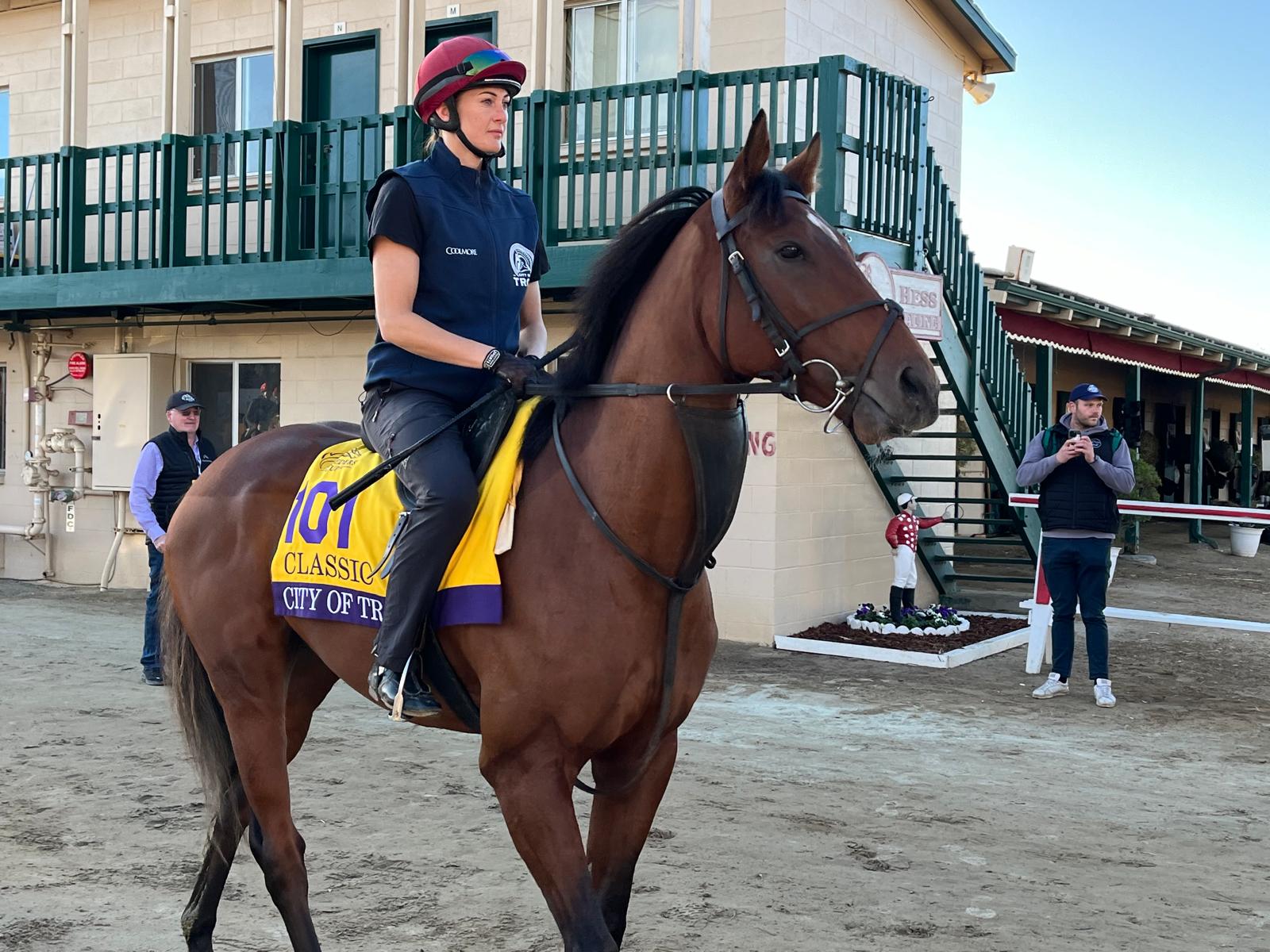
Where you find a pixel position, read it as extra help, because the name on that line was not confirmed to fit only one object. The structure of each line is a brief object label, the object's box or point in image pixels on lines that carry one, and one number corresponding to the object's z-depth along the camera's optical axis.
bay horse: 2.76
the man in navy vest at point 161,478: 8.69
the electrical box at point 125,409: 13.35
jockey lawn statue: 10.59
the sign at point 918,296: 9.95
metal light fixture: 14.95
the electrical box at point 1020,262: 15.70
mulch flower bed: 10.17
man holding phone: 8.34
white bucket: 19.58
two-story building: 10.27
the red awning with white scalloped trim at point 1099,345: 15.63
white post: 9.16
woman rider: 3.10
